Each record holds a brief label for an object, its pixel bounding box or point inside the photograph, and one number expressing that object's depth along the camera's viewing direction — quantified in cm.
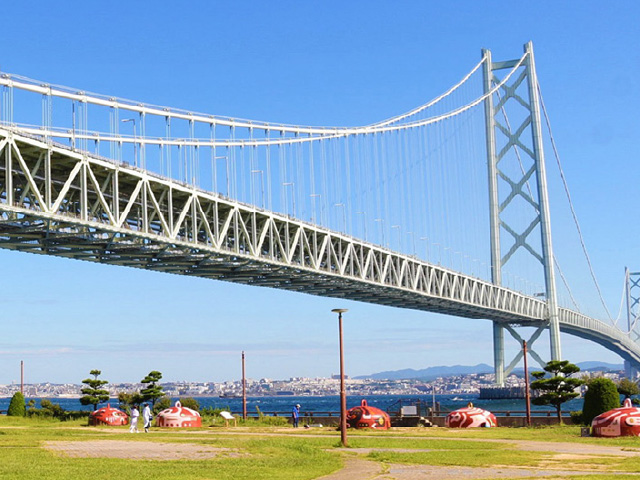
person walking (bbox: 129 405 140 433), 4244
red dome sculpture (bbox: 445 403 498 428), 4441
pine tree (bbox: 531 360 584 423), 5059
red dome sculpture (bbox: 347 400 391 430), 4347
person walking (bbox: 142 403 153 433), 4212
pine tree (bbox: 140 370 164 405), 5969
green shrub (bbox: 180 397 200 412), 5978
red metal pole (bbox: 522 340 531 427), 4684
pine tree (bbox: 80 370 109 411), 6047
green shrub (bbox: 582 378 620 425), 4096
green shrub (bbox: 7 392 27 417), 5969
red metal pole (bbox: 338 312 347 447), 3184
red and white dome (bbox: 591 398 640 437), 3384
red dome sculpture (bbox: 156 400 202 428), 4669
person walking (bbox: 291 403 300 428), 4873
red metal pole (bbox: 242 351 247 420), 5358
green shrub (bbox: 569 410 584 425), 4636
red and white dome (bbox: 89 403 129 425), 4959
